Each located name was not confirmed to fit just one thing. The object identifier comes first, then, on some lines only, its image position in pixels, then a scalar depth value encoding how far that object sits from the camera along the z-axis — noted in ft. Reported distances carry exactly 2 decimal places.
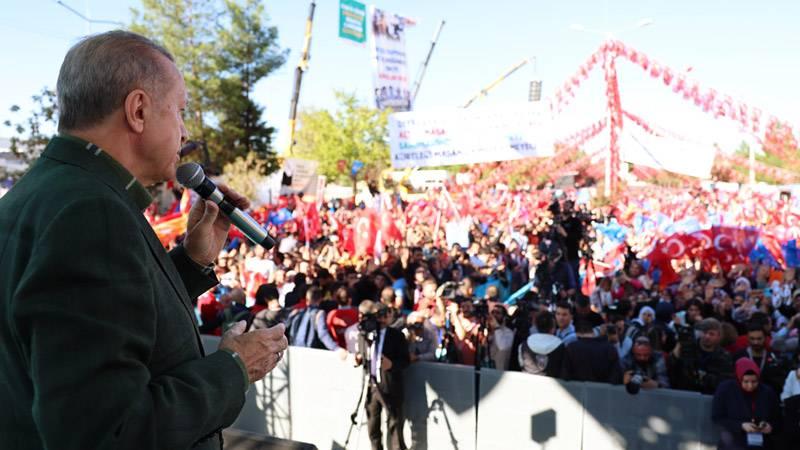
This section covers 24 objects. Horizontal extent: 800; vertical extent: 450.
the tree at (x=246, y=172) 105.33
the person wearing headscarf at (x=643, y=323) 22.60
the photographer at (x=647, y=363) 20.17
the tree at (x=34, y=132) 46.96
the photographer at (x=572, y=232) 34.71
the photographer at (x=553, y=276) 33.35
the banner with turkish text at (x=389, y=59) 68.90
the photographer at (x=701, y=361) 19.52
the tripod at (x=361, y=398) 21.46
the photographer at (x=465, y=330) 23.39
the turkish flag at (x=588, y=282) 36.42
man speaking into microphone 3.39
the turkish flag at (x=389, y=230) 48.06
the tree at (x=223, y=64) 114.93
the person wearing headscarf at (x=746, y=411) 16.76
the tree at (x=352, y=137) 147.74
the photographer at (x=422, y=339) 22.45
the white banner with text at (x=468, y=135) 49.21
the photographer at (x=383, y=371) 20.99
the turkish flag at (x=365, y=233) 48.26
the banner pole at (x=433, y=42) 108.58
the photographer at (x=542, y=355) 20.48
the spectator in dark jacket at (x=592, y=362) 19.79
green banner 69.62
